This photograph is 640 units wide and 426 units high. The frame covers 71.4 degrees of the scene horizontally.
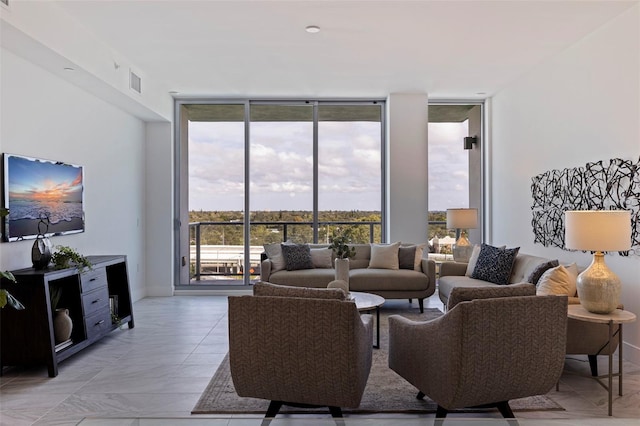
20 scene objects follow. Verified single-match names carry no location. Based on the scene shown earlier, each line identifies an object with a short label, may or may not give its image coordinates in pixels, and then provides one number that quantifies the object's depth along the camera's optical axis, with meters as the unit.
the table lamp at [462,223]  5.71
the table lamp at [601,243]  2.84
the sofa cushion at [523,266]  4.27
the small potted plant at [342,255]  4.32
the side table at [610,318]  2.75
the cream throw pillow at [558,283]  3.28
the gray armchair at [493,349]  2.19
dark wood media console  3.32
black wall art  3.55
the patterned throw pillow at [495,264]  4.57
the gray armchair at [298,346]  2.25
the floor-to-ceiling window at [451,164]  6.76
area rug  2.71
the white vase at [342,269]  4.32
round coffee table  3.70
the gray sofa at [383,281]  5.30
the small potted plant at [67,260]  3.73
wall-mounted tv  3.58
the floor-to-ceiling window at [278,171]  6.71
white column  6.39
